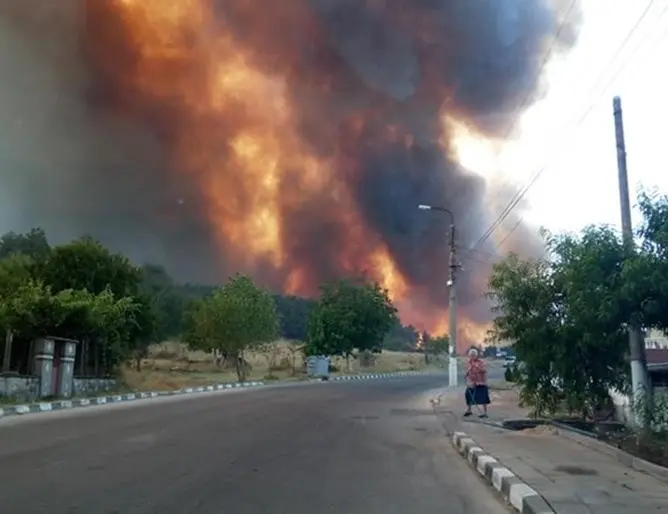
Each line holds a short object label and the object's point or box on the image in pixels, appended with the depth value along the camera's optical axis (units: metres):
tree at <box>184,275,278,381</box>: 40.38
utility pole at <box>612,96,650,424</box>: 10.13
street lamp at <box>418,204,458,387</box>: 29.30
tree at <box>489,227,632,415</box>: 11.50
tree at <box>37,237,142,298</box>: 30.86
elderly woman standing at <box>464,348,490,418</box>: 15.77
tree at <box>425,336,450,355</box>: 85.12
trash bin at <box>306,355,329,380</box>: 45.12
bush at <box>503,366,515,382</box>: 14.02
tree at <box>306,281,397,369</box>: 57.25
